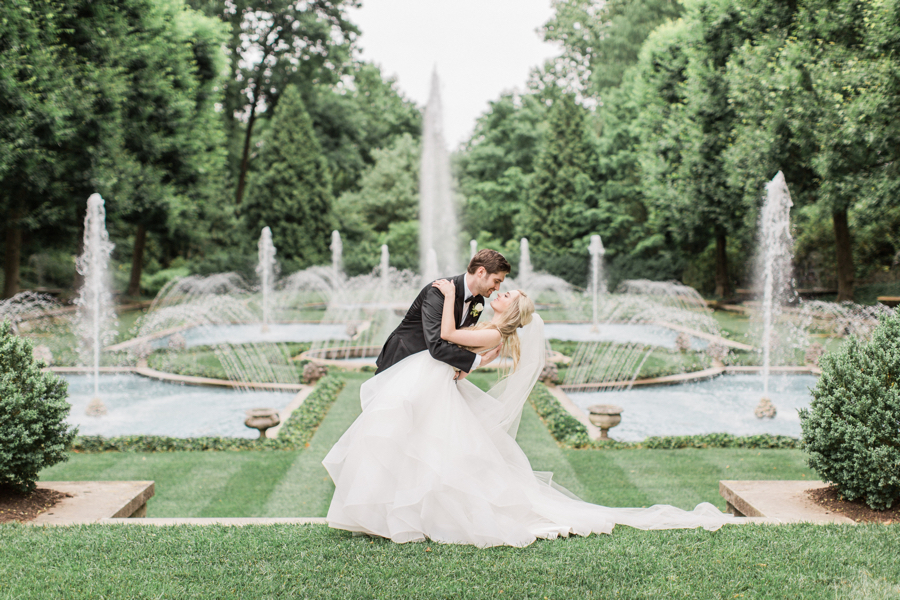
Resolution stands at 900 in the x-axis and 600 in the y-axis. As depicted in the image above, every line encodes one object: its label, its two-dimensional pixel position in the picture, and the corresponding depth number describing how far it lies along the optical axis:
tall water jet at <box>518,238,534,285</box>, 26.80
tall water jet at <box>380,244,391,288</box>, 25.77
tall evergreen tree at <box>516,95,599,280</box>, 33.31
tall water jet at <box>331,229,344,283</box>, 30.11
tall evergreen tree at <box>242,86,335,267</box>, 32.47
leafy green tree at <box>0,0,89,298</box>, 15.77
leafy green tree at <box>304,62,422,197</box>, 36.44
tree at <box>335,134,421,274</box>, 34.38
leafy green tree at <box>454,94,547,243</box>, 36.16
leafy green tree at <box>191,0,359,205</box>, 33.88
